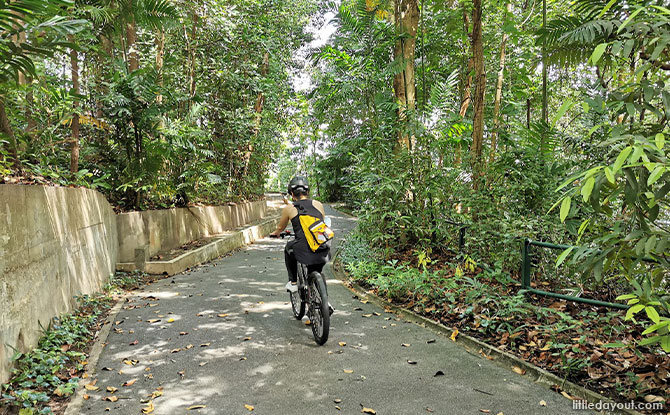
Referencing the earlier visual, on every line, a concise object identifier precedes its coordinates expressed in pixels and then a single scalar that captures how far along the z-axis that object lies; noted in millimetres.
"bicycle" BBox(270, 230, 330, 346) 4859
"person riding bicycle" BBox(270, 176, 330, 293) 5184
